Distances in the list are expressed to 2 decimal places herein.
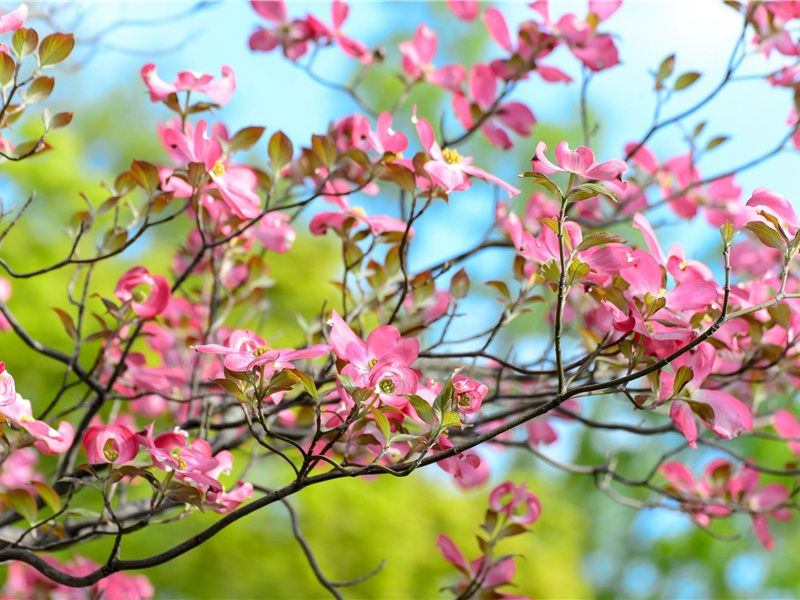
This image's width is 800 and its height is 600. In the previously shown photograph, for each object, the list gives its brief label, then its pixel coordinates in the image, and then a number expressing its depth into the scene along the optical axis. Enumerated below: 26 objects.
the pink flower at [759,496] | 2.13
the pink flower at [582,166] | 1.69
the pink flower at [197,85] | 1.91
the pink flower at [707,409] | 1.78
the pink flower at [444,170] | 1.81
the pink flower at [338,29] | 2.19
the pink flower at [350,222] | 1.92
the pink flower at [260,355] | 1.69
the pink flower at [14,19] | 1.82
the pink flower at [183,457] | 1.77
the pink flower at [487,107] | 2.15
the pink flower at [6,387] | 1.75
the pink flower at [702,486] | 2.13
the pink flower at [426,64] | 2.23
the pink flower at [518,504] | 1.96
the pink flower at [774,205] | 1.72
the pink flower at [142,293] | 1.92
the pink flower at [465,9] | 2.26
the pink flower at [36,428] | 1.77
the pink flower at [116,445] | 1.78
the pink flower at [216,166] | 1.84
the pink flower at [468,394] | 1.72
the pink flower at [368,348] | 1.72
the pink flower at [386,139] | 1.90
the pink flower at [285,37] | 2.20
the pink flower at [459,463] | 1.76
